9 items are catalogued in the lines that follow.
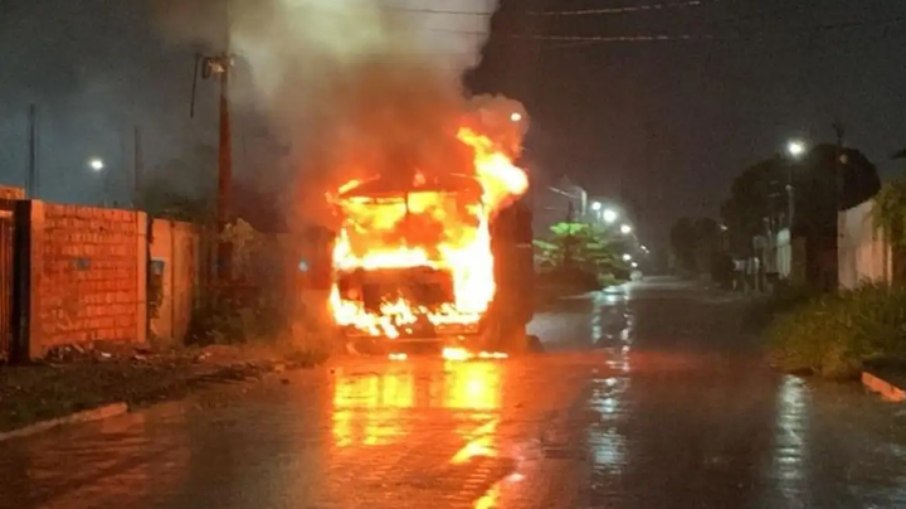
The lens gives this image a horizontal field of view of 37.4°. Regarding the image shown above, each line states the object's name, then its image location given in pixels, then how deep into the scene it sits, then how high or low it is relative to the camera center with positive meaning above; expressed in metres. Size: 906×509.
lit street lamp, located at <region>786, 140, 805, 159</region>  54.11 +6.38
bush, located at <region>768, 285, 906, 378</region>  21.41 -0.53
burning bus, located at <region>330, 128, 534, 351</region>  25.19 +0.81
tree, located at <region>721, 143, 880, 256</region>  72.06 +6.88
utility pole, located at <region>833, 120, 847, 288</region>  52.95 +5.53
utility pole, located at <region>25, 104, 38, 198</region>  49.37 +5.53
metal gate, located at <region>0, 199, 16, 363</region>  20.11 +0.45
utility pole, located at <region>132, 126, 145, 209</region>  51.83 +4.49
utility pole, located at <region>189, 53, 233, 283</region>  28.23 +3.12
